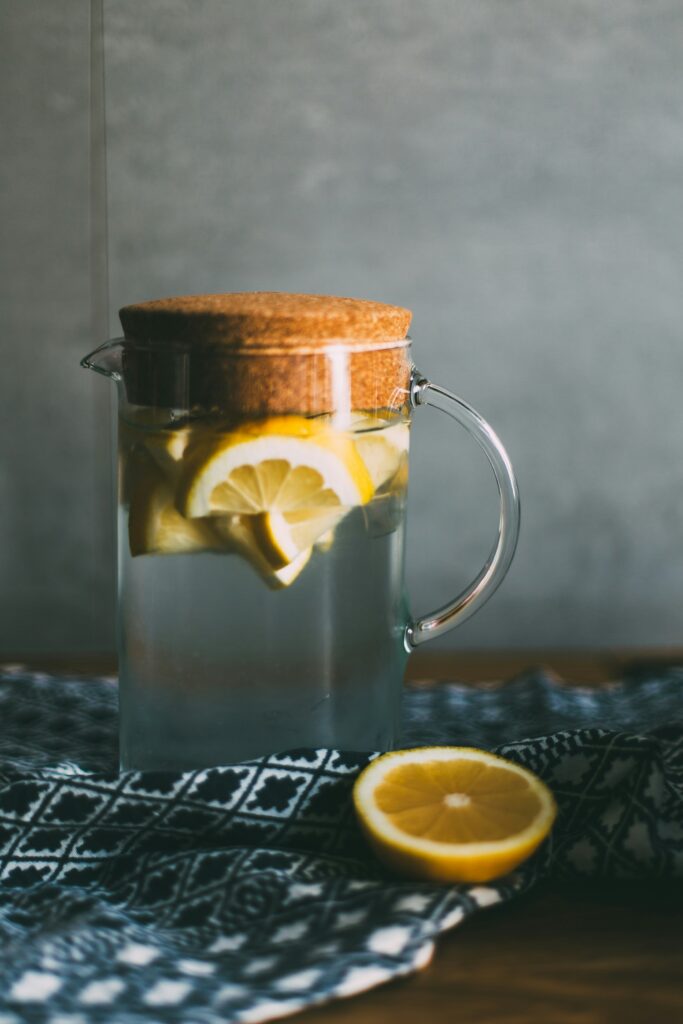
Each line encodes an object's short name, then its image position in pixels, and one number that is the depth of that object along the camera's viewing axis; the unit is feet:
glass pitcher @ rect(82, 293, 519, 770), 2.02
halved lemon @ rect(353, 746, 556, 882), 1.83
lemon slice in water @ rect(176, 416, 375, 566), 2.01
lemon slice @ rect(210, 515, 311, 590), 2.07
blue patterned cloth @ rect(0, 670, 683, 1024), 1.60
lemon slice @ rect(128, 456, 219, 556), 2.09
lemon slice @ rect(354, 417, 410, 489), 2.16
